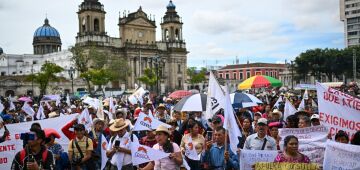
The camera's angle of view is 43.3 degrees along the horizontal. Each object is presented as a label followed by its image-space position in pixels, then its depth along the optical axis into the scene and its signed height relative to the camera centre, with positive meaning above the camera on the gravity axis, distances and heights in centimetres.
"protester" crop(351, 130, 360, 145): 636 -80
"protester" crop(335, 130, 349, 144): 645 -79
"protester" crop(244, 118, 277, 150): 707 -90
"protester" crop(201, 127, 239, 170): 666 -108
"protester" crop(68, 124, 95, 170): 784 -113
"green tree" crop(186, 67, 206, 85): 9819 +127
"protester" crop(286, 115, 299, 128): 827 -72
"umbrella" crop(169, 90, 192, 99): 2419 -54
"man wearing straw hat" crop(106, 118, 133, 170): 763 -106
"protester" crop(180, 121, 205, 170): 768 -98
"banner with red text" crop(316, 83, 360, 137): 709 -44
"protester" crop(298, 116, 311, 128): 766 -67
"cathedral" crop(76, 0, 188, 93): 7594 +799
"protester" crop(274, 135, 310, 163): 567 -90
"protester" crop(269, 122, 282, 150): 780 -82
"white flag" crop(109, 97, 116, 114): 1559 -76
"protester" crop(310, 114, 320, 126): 886 -76
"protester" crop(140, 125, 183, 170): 635 -95
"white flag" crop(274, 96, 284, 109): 1524 -72
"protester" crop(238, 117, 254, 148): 846 -88
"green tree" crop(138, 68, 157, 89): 7372 +107
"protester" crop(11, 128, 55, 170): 548 -85
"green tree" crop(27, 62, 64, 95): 6037 +144
